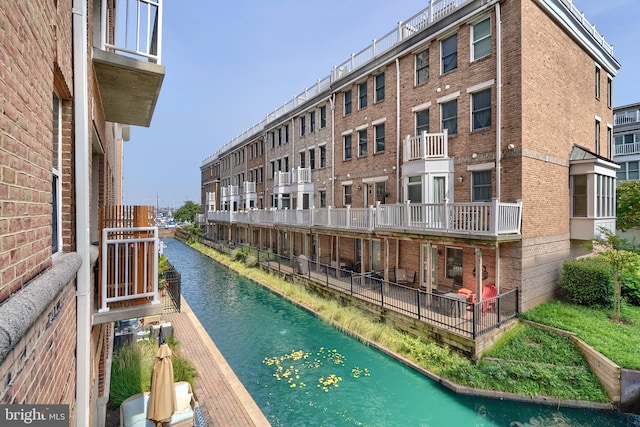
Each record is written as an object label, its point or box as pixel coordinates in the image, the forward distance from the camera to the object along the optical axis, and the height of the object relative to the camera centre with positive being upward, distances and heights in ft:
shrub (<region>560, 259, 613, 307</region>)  40.91 -9.03
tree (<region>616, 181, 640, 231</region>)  59.47 +0.76
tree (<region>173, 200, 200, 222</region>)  237.86 +0.95
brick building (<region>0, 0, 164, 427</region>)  5.37 +0.57
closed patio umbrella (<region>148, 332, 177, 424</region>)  20.07 -11.13
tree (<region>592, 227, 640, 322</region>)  38.22 -5.88
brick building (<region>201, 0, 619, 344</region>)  40.93 +10.06
